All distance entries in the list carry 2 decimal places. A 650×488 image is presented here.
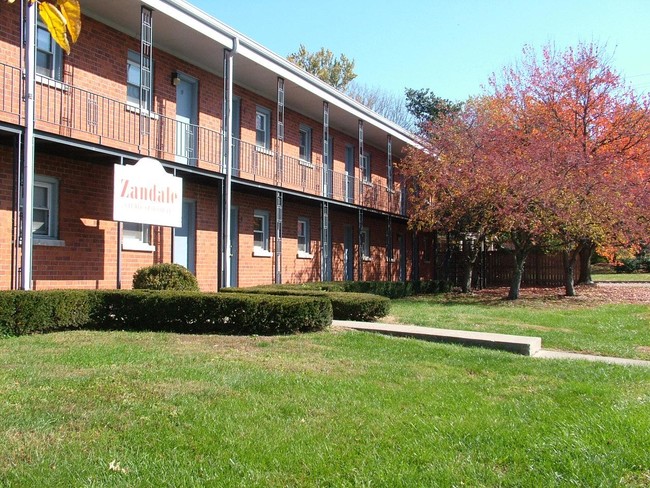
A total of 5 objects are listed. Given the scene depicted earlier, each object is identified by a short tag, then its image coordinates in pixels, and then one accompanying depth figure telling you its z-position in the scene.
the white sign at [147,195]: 11.31
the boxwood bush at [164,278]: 11.79
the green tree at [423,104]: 37.00
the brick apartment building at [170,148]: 10.95
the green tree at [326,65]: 42.03
